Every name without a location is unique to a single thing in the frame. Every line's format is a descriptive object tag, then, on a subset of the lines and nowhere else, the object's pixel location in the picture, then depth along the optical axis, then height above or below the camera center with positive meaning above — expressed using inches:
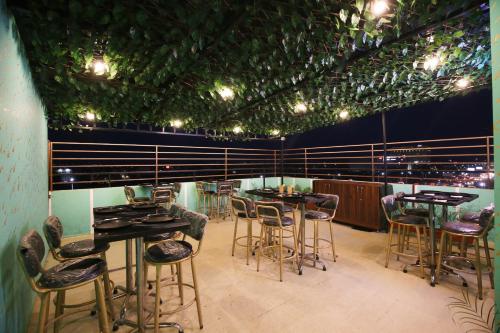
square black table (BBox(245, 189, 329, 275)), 126.1 -17.7
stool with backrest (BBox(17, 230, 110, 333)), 59.4 -28.9
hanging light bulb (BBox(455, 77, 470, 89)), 151.1 +52.2
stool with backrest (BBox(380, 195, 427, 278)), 118.2 -28.4
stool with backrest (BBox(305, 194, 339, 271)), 131.5 -27.2
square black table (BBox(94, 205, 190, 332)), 68.3 -18.8
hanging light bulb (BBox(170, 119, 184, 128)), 234.1 +45.6
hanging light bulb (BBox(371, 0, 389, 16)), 71.9 +48.2
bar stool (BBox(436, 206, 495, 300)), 101.0 -29.8
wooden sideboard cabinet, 197.6 -31.8
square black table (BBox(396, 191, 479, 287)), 113.0 -17.9
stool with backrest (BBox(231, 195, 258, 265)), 134.8 -24.0
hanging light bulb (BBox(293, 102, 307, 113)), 198.4 +50.8
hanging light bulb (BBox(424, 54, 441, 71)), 114.8 +49.8
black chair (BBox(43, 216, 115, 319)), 85.7 -30.1
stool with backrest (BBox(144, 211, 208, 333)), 75.2 -27.9
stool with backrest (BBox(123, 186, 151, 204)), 199.1 -20.9
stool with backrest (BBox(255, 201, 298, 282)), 119.5 -25.8
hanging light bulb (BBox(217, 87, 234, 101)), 143.2 +46.4
